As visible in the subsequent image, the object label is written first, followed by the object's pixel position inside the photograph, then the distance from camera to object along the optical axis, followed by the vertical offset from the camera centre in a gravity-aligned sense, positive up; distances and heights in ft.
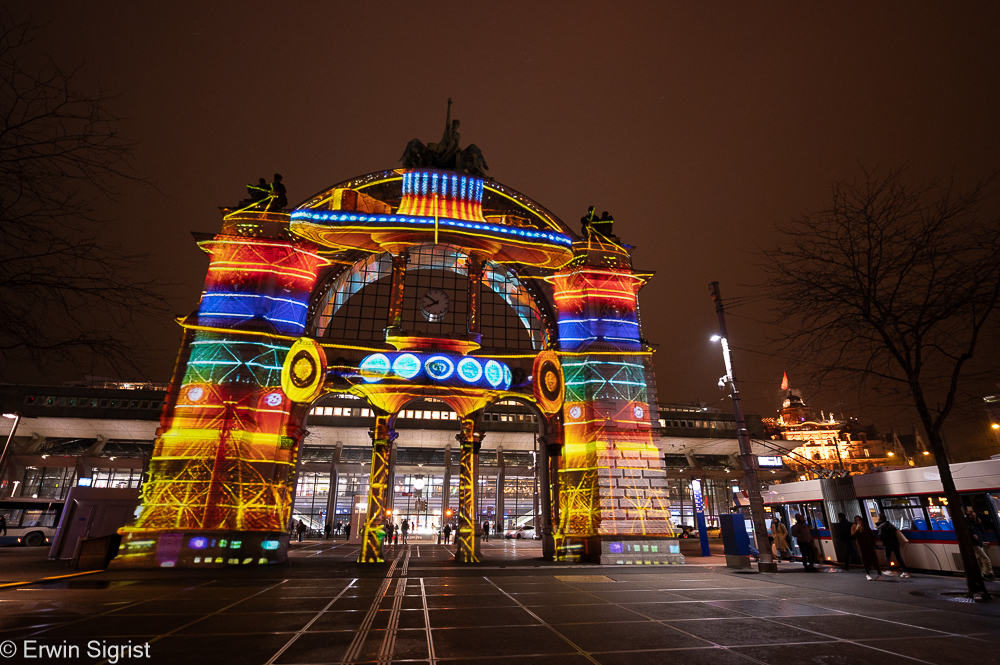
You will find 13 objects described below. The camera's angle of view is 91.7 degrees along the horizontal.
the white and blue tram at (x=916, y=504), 48.42 +1.52
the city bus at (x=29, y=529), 120.57 -3.59
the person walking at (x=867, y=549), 49.80 -3.01
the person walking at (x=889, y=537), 52.60 -1.95
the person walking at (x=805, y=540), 56.54 -2.46
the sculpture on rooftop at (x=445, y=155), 88.58 +61.99
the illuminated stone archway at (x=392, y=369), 68.13 +21.50
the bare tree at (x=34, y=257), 22.66 +11.75
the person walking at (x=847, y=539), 58.08 -2.35
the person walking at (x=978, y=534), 44.50 -1.42
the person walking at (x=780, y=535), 67.36 -2.25
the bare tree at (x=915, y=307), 38.88 +16.82
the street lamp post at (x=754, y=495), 54.03 +2.35
